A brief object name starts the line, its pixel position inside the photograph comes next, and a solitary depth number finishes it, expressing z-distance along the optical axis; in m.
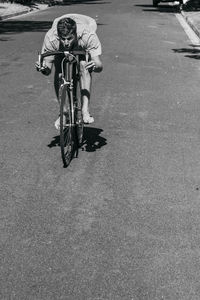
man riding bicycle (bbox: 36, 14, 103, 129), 6.09
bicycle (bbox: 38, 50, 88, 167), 6.01
